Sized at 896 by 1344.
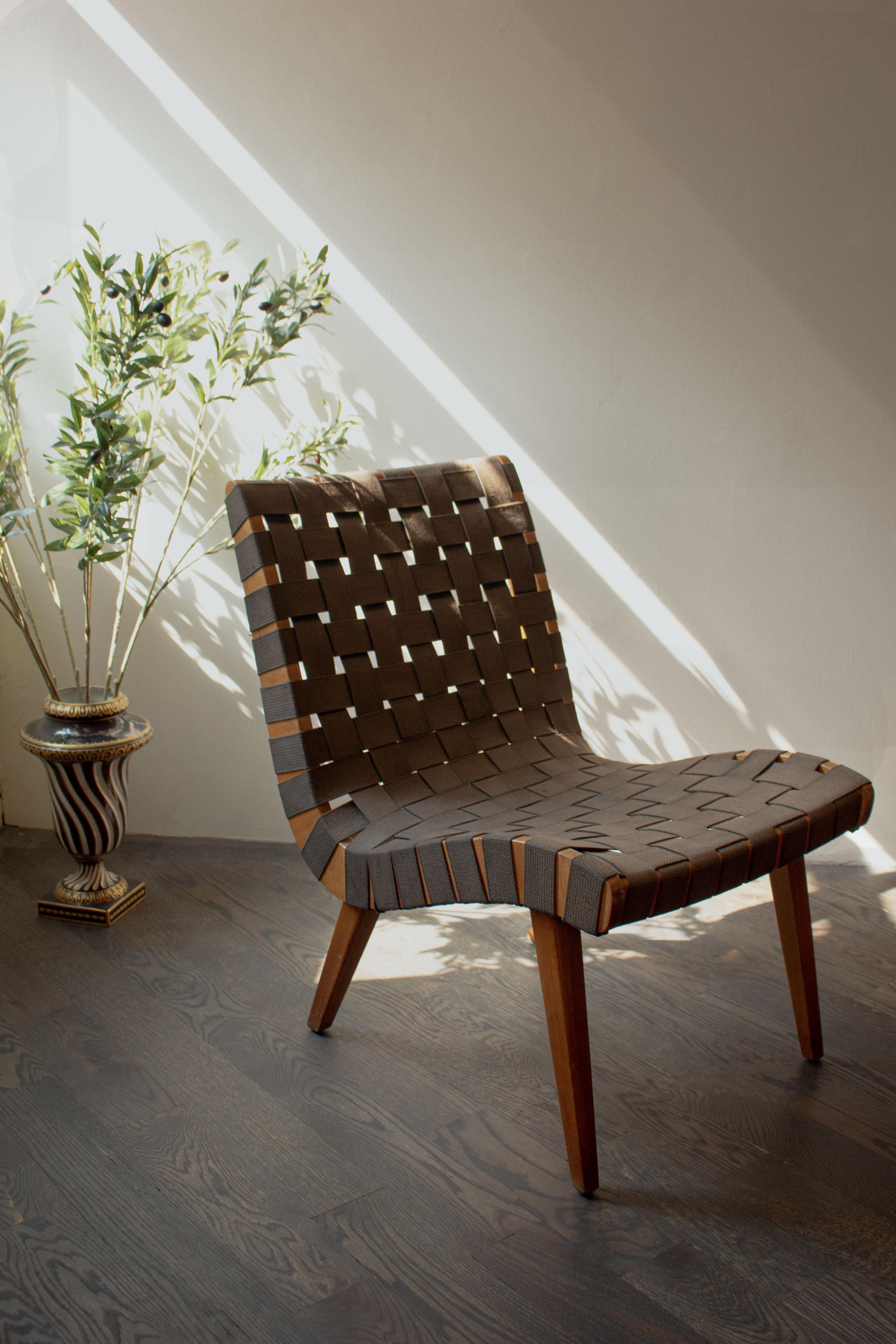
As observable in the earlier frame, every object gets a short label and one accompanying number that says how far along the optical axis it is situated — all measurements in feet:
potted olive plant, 5.80
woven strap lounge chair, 4.01
